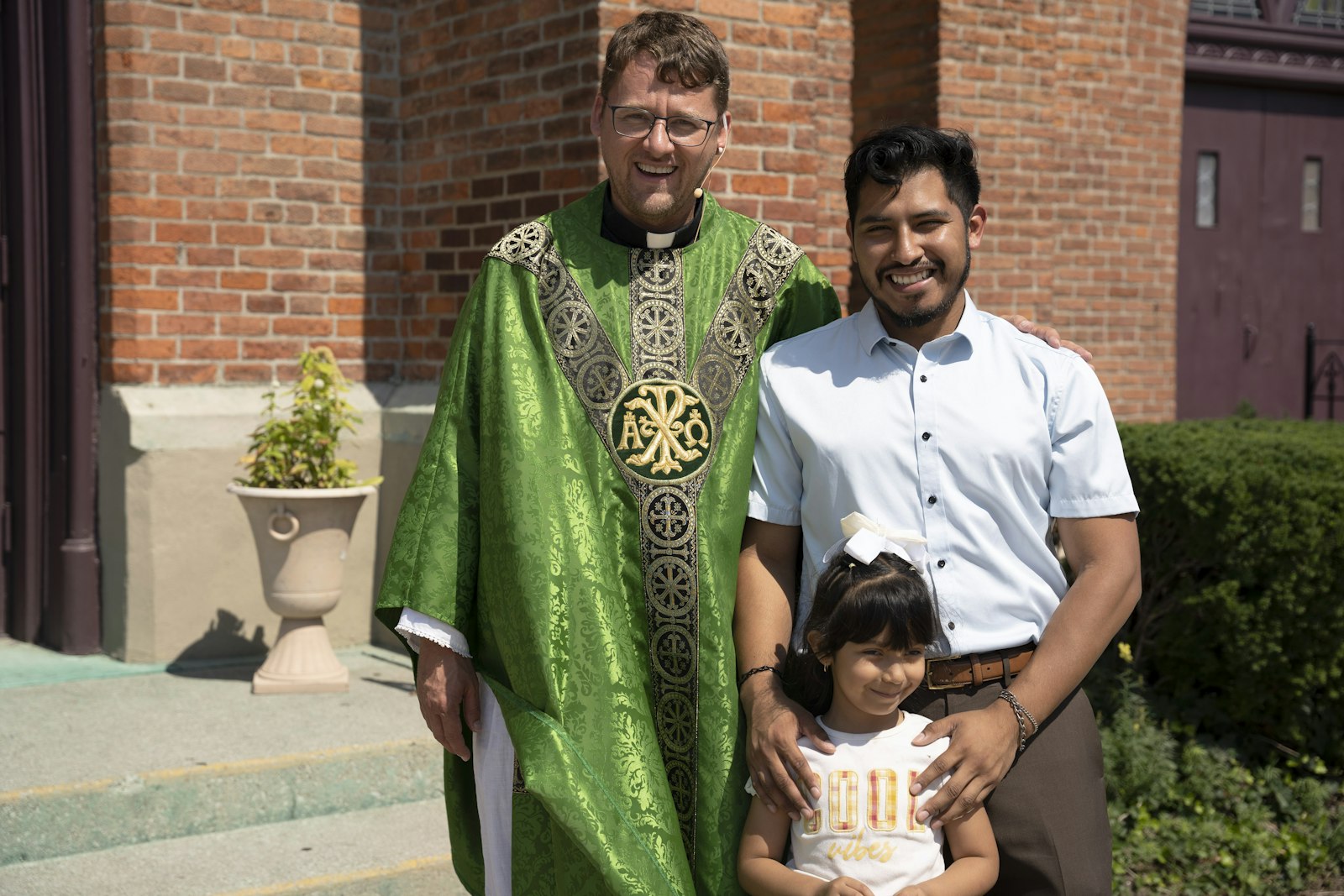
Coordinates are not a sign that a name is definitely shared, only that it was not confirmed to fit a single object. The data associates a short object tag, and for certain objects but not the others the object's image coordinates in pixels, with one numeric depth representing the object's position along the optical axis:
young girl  2.29
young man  2.40
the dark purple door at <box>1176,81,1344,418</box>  8.34
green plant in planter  5.06
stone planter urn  4.98
